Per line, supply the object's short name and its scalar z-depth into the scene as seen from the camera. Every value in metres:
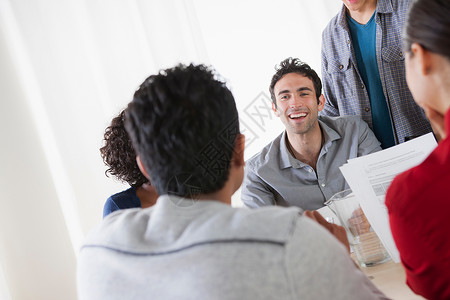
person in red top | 0.73
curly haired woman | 1.62
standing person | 2.04
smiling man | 1.99
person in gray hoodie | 0.65
